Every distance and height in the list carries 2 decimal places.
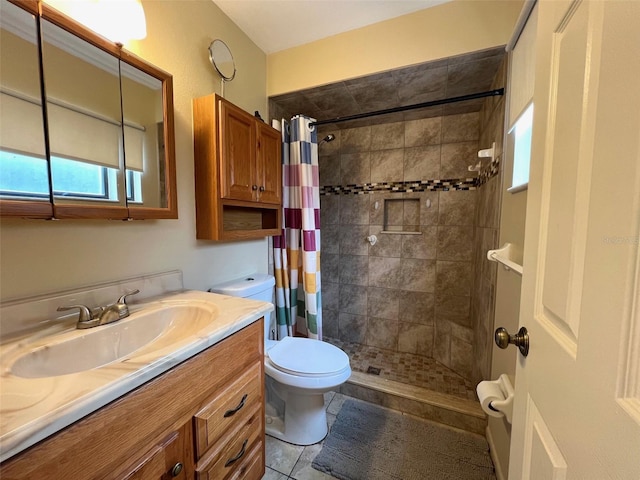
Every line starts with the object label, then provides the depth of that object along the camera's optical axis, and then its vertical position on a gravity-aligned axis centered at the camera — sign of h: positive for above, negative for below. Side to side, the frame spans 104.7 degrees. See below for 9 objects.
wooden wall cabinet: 1.25 +0.32
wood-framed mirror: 0.77 +0.35
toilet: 1.23 -0.76
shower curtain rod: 1.33 +0.73
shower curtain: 1.76 -0.09
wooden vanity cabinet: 0.47 -0.52
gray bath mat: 1.21 -1.20
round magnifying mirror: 1.36 +0.94
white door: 0.29 -0.04
